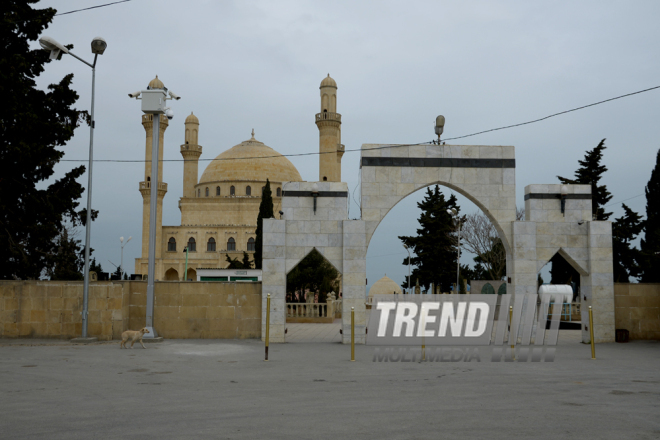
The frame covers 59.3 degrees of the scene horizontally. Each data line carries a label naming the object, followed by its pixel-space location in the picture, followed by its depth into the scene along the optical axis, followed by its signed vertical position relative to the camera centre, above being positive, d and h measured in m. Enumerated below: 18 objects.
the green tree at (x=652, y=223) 34.50 +3.70
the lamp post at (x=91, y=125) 15.86 +4.30
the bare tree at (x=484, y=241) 41.19 +2.51
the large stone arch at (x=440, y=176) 16.91 +2.92
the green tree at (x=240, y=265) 46.16 +0.75
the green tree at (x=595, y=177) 34.09 +6.00
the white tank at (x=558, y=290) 28.55 -0.67
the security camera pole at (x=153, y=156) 16.72 +3.56
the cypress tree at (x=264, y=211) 44.72 +5.13
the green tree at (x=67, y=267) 32.58 +0.38
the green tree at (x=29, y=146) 20.50 +4.50
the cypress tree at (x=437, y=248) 44.16 +2.18
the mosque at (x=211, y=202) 59.20 +8.22
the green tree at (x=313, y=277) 33.75 -0.12
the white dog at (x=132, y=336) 14.73 -1.58
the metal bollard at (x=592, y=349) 12.91 -1.62
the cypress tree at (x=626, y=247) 34.34 +1.79
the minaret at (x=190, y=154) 65.44 +13.70
